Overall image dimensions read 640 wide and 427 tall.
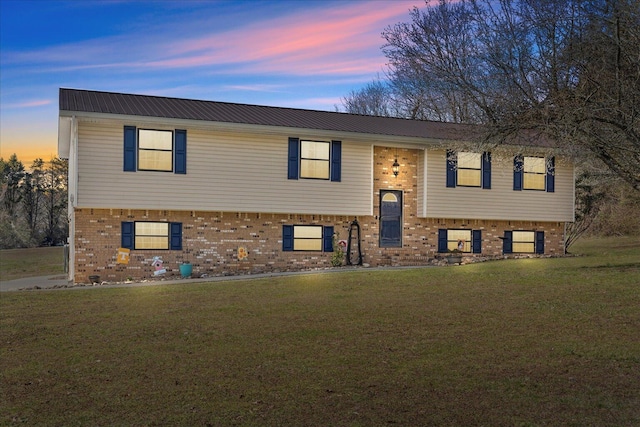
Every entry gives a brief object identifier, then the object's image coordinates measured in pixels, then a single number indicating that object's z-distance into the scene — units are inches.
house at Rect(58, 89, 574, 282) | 729.6
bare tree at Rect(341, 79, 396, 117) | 1700.3
